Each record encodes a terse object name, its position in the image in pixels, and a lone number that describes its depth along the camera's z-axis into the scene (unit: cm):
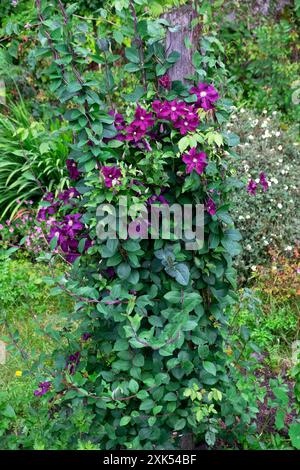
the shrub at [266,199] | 445
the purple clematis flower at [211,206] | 240
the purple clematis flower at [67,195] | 265
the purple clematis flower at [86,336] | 266
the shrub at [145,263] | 232
